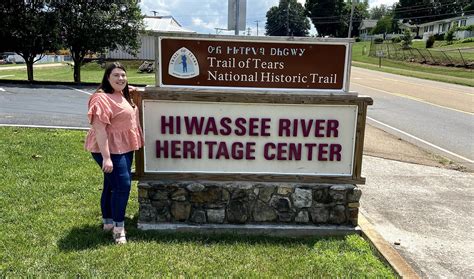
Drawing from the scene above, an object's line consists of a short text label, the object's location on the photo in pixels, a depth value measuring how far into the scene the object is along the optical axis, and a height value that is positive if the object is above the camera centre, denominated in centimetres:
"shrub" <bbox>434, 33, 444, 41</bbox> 7362 +199
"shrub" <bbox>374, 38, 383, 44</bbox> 8278 +132
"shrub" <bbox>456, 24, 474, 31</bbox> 7273 +355
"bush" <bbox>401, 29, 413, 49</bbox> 5975 +111
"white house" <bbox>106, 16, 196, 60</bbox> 3903 +121
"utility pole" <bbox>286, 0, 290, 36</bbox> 10126 +812
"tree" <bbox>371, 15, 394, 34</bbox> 10094 +490
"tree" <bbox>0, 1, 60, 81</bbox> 1914 +44
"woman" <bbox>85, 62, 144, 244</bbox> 360 -78
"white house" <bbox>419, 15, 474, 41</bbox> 7419 +480
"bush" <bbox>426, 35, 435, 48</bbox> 6188 +95
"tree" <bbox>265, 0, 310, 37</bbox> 11306 +670
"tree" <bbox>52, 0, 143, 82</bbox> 2017 +70
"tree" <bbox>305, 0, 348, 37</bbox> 9825 +674
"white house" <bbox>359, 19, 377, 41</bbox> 11191 +527
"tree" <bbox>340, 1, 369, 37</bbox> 9803 +814
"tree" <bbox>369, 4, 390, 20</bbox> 14250 +1133
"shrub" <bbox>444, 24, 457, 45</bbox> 6617 +183
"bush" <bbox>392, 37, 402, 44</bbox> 7218 +130
